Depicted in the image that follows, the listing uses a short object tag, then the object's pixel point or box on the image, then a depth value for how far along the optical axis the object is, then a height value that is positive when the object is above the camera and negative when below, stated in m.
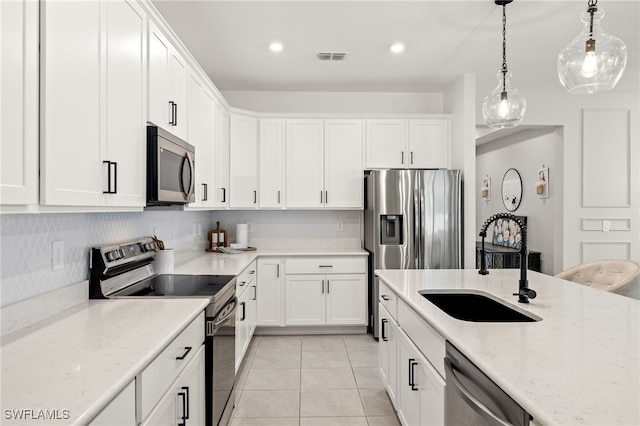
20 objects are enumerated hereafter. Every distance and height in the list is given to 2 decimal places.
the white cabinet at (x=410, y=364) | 1.59 -0.78
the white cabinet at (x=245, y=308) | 2.89 -0.82
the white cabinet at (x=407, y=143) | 4.30 +0.83
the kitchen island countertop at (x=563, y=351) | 0.87 -0.44
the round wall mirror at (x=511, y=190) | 6.13 +0.44
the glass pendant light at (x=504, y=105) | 2.47 +0.74
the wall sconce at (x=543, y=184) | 5.25 +0.45
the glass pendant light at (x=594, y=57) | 1.76 +0.77
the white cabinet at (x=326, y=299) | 4.08 -0.93
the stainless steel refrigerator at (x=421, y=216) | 3.91 -0.01
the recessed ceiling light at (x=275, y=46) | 3.25 +1.50
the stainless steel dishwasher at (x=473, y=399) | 1.02 -0.57
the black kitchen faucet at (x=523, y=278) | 1.79 -0.31
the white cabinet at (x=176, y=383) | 1.22 -0.65
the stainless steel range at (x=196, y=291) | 1.95 -0.44
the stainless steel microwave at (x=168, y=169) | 1.94 +0.26
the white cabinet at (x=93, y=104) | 1.19 +0.43
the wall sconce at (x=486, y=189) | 7.25 +0.52
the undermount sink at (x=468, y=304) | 1.97 -0.50
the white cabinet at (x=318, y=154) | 4.30 +0.70
